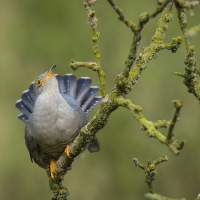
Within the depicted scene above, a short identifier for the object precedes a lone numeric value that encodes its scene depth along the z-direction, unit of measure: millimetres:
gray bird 7328
